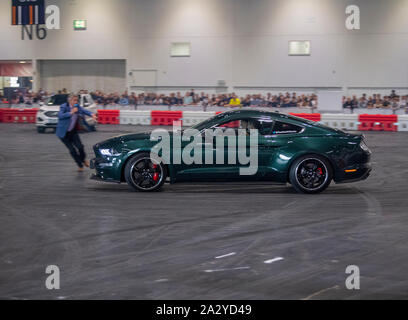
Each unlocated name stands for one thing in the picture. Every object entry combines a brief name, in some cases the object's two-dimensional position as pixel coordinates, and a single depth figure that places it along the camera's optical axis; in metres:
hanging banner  40.94
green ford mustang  10.67
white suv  24.23
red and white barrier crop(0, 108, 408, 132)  25.84
